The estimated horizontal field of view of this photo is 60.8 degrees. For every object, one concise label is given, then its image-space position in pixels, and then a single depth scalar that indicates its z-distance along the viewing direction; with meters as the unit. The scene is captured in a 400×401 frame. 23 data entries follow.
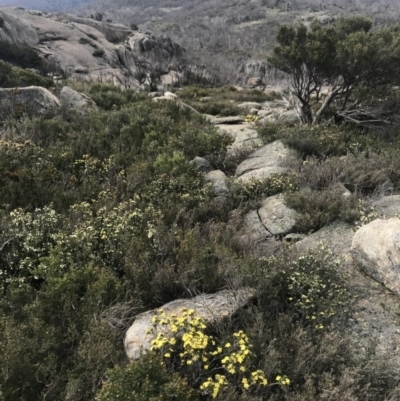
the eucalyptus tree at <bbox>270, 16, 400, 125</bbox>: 11.80
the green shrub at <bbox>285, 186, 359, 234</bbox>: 6.26
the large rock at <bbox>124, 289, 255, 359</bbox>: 3.70
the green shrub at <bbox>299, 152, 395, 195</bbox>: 7.68
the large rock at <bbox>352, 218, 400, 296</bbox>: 4.70
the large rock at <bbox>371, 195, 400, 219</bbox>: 6.51
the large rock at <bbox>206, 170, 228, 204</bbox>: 7.10
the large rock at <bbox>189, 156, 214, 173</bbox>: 8.43
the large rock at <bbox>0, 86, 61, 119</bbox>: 11.54
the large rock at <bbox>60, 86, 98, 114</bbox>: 12.68
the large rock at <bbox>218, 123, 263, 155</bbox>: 10.55
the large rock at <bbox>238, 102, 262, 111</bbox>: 21.01
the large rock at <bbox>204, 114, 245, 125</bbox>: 16.25
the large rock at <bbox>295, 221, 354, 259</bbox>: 5.62
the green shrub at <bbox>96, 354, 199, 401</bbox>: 2.89
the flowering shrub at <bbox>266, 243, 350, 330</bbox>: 4.21
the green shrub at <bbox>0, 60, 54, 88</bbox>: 15.82
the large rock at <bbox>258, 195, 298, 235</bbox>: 6.26
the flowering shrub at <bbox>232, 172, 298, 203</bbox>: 7.21
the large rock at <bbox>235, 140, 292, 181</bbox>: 8.10
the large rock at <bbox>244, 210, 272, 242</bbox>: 5.94
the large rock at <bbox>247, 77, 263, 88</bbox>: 53.47
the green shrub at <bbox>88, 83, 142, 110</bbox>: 15.18
